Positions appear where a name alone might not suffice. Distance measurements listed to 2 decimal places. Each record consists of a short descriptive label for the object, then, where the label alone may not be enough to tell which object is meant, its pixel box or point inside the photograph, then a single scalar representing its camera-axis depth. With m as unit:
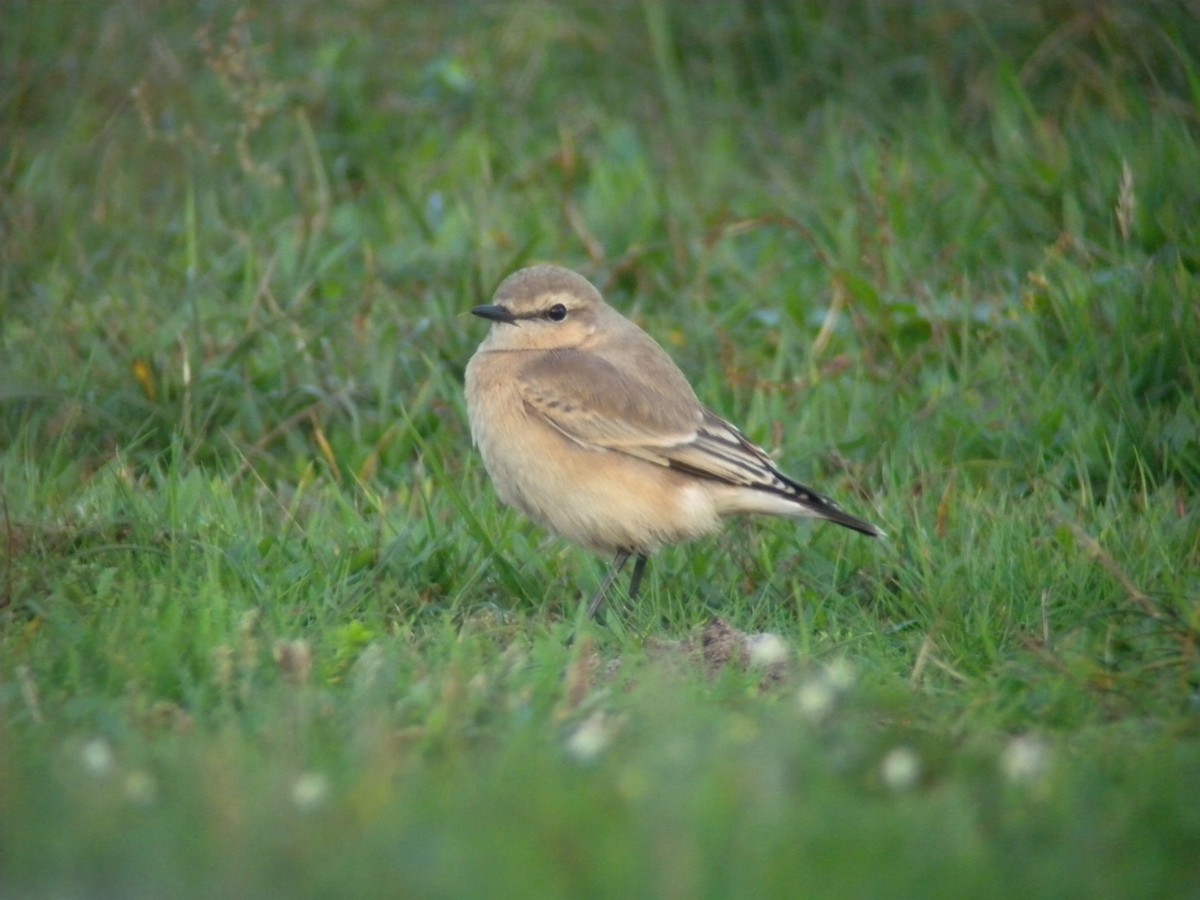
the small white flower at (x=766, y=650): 9.31
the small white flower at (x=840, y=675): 8.36
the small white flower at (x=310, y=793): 7.12
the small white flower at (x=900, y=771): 7.50
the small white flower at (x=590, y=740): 7.74
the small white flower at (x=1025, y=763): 7.63
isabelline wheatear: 12.02
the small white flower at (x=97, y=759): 7.45
